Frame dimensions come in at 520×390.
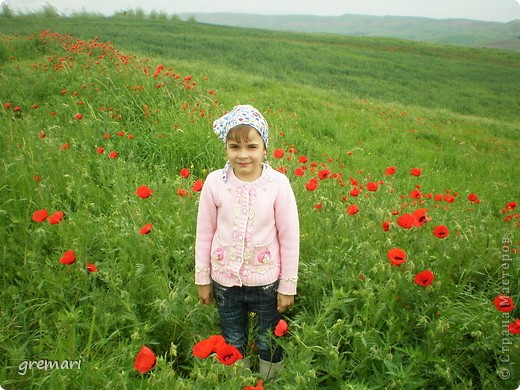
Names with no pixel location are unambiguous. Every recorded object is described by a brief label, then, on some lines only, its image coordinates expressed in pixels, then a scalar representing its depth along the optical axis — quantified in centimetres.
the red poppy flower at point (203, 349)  114
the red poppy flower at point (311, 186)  243
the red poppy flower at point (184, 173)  274
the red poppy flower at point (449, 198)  263
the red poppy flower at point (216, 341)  120
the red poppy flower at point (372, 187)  253
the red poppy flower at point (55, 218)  197
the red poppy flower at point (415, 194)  256
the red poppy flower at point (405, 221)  196
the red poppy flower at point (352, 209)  221
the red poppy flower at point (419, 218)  202
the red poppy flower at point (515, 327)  147
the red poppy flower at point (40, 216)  200
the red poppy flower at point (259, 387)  114
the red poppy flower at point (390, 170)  287
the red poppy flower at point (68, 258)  178
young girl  188
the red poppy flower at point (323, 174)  258
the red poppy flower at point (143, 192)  214
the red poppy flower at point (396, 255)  173
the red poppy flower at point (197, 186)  255
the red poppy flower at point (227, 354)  118
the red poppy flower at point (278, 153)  285
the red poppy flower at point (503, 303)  161
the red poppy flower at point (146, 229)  198
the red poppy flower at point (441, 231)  198
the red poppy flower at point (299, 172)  276
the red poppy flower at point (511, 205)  260
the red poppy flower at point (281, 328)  148
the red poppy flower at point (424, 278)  171
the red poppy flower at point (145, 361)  118
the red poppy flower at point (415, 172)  280
